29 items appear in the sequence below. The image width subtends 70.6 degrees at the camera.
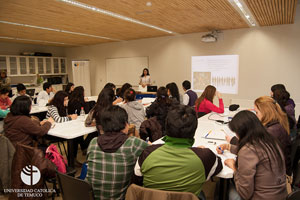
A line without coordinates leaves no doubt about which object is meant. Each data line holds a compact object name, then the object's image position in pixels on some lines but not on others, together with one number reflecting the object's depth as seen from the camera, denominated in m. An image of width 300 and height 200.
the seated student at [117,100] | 4.44
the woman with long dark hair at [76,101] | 3.85
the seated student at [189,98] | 4.59
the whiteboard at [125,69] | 8.53
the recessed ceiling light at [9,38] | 7.48
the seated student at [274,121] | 1.92
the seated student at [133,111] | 3.25
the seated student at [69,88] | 5.13
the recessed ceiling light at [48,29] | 5.26
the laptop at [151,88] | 6.86
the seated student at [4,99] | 4.40
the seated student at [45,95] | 4.90
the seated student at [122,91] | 4.65
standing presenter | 7.69
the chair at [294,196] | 1.25
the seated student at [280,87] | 3.39
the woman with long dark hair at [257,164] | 1.36
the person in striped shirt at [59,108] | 3.21
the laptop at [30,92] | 5.96
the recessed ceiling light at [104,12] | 3.78
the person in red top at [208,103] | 3.60
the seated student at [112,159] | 1.51
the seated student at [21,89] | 4.88
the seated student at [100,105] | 2.83
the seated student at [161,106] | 2.90
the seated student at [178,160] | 1.28
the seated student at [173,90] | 4.38
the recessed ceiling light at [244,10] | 3.86
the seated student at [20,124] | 2.41
